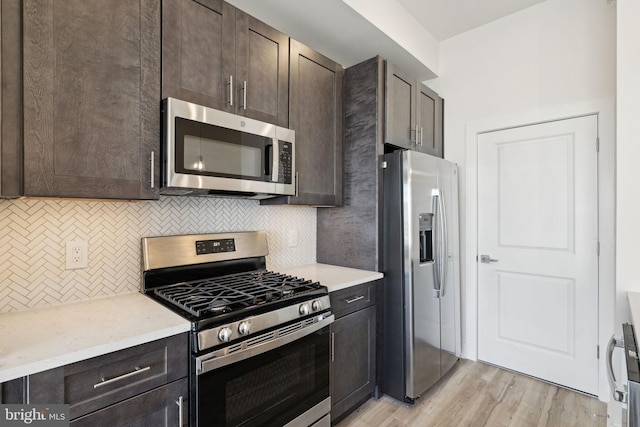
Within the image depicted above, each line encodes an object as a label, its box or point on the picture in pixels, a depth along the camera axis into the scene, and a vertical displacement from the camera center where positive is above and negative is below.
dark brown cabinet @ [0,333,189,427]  0.95 -0.57
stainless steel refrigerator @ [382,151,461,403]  2.17 -0.43
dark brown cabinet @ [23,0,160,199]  1.15 +0.45
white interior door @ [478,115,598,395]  2.31 -0.30
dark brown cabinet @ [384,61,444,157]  2.35 +0.80
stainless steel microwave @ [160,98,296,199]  1.46 +0.30
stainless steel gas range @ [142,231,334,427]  1.27 -0.52
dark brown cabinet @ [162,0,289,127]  1.50 +0.79
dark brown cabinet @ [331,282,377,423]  1.91 -0.86
